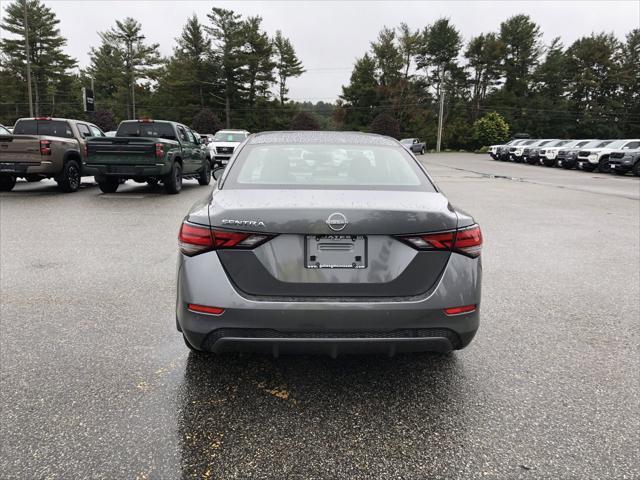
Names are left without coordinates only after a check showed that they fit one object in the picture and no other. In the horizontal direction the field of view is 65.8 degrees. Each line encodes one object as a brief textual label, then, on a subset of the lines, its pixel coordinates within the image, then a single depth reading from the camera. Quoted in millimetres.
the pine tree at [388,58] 78875
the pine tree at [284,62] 78250
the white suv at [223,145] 22406
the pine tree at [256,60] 72312
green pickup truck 12031
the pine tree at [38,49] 67188
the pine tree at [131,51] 78000
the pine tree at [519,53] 77812
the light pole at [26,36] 27506
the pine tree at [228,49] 72312
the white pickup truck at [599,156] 25953
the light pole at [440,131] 62531
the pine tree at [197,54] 74062
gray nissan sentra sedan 2535
